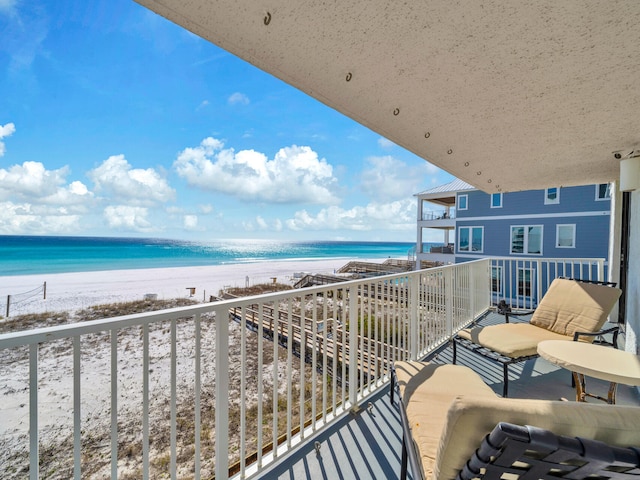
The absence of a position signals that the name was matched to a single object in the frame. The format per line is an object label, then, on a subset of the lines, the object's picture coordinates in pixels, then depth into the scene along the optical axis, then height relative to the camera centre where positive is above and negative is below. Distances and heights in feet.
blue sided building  38.78 +2.15
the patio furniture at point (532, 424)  2.08 -1.41
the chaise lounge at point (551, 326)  8.20 -2.96
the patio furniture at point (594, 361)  5.22 -2.47
